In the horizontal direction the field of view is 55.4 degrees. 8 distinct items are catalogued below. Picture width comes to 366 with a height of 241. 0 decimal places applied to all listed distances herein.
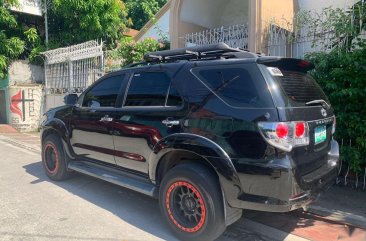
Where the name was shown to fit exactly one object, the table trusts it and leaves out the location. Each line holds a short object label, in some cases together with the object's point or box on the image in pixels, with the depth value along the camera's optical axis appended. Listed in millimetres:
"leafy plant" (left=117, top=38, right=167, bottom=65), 9734
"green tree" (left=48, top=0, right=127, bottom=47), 12930
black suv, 3129
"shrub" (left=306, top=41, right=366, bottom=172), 4816
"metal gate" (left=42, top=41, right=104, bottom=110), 10594
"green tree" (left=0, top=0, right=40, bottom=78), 12273
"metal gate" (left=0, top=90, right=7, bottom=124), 13200
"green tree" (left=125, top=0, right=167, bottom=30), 22672
